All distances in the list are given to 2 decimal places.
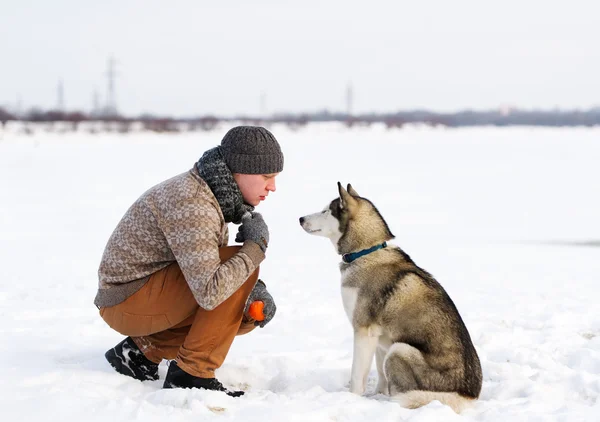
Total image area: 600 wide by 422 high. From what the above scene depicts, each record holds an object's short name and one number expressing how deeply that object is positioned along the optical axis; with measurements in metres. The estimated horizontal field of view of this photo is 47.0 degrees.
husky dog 3.44
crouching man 3.26
